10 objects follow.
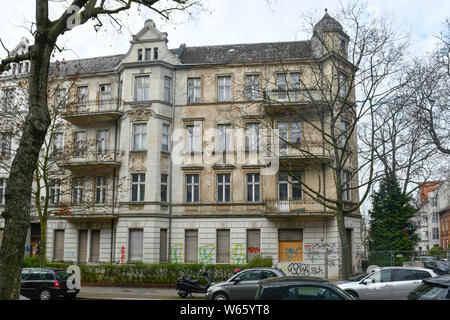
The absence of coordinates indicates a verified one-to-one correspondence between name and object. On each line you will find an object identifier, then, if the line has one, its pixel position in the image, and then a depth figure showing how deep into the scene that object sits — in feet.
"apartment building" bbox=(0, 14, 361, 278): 92.48
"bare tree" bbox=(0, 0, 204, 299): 26.76
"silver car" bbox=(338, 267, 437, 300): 52.31
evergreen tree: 115.14
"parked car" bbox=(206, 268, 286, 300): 52.75
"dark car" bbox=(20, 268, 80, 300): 61.93
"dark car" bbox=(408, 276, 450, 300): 29.85
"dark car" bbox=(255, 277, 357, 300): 26.45
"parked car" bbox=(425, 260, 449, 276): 86.12
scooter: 64.59
